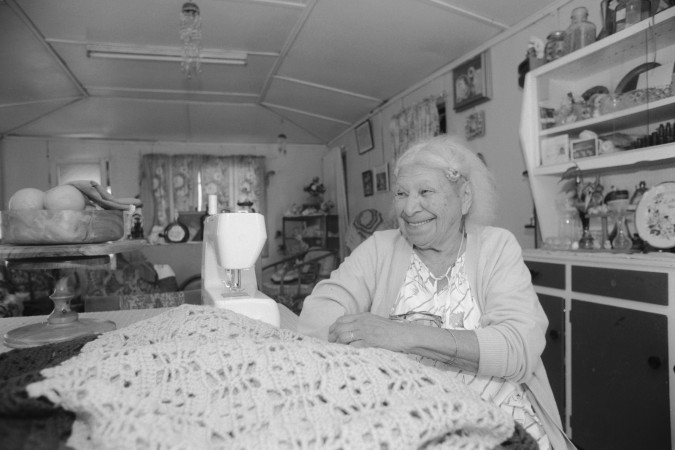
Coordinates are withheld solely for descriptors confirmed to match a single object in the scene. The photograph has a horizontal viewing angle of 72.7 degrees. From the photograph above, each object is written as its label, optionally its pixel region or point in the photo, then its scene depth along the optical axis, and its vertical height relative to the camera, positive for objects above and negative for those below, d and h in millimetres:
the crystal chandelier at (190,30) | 3121 +1366
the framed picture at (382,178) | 5691 +479
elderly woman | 1108 -245
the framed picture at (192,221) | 7672 +21
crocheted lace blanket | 446 -194
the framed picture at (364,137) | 6125 +1093
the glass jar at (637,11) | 2182 +951
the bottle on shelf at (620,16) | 2300 +975
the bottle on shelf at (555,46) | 2652 +965
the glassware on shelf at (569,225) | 2750 -94
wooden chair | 5469 -738
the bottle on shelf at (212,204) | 1478 +57
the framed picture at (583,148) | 2500 +343
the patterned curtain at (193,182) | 7637 +681
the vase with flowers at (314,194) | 7734 +405
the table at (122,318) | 1434 -312
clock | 4023 -92
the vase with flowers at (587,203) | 2559 +36
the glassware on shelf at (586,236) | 2561 -151
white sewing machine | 1235 -89
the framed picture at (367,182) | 6198 +467
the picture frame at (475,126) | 3838 +748
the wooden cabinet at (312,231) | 7469 -217
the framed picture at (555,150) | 2654 +358
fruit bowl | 1086 +0
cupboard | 1896 -626
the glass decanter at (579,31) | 2510 +984
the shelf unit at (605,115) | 2219 +478
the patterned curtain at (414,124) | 4426 +953
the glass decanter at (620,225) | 2412 -92
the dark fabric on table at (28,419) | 438 -193
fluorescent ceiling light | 4309 +1644
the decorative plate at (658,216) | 2105 -43
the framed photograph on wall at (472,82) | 3725 +1113
